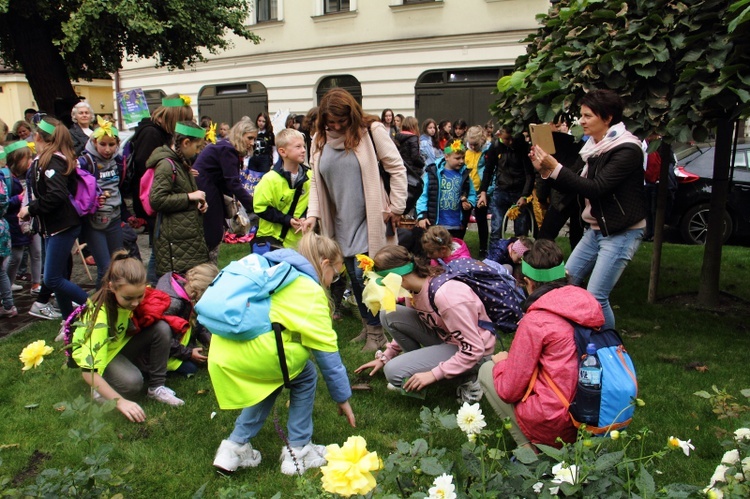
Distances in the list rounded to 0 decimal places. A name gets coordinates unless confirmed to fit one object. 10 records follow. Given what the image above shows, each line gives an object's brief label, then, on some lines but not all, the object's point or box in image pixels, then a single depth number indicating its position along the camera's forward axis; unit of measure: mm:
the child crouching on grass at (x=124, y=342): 3660
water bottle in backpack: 2885
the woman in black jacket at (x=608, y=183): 4266
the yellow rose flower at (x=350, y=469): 1853
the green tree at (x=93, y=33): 12828
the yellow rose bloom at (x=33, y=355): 2764
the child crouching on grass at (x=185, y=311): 4379
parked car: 9594
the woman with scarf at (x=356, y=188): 4777
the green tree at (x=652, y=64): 4121
